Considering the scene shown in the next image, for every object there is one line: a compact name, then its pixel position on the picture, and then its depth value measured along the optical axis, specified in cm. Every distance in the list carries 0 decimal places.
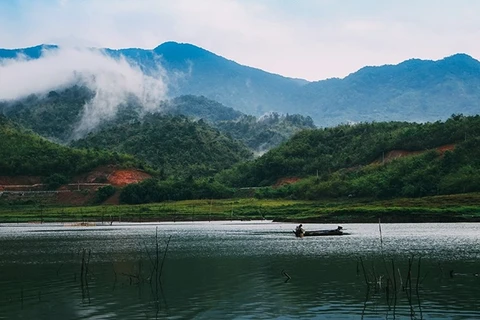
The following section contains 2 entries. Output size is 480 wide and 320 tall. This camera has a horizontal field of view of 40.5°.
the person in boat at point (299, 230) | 7431
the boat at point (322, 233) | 7452
